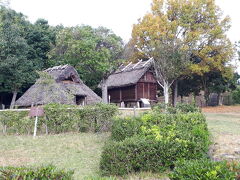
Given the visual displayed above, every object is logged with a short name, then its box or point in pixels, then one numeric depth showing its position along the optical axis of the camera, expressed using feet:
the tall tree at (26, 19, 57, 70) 94.79
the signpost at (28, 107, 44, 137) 40.38
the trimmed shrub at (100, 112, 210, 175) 22.80
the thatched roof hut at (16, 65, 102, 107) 68.49
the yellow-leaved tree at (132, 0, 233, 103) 90.84
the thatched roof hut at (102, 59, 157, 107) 92.51
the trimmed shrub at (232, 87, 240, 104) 106.65
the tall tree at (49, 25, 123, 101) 83.76
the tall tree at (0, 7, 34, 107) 80.28
